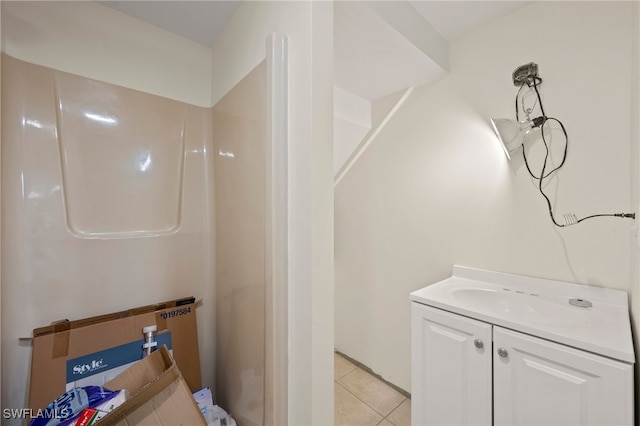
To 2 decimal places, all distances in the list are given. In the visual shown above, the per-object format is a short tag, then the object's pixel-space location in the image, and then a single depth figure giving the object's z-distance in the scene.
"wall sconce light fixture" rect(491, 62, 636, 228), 1.36
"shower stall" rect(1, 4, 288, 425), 1.07
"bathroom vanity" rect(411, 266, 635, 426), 0.90
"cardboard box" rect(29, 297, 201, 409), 1.08
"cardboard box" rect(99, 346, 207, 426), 0.87
